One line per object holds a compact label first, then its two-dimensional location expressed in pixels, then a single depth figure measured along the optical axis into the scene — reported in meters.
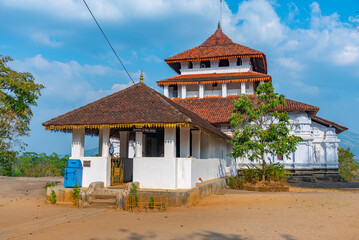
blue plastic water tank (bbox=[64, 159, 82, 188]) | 11.62
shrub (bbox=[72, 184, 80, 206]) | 11.09
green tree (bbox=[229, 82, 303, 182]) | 15.65
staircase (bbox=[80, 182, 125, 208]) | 10.51
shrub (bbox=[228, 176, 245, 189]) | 17.02
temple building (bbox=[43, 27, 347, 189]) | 11.30
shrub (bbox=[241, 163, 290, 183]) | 16.91
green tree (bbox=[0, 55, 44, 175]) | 25.32
